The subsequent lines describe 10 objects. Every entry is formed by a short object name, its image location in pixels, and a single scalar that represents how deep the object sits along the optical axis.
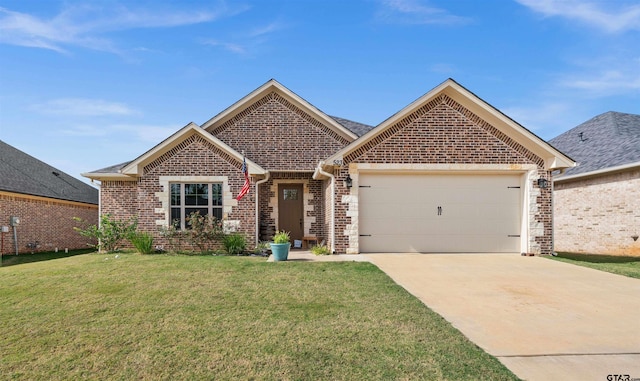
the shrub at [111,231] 13.45
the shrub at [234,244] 12.88
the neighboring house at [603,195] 13.37
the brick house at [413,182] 12.14
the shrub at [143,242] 12.72
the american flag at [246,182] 12.73
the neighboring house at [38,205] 15.07
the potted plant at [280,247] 10.87
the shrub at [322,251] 12.14
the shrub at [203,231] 12.99
